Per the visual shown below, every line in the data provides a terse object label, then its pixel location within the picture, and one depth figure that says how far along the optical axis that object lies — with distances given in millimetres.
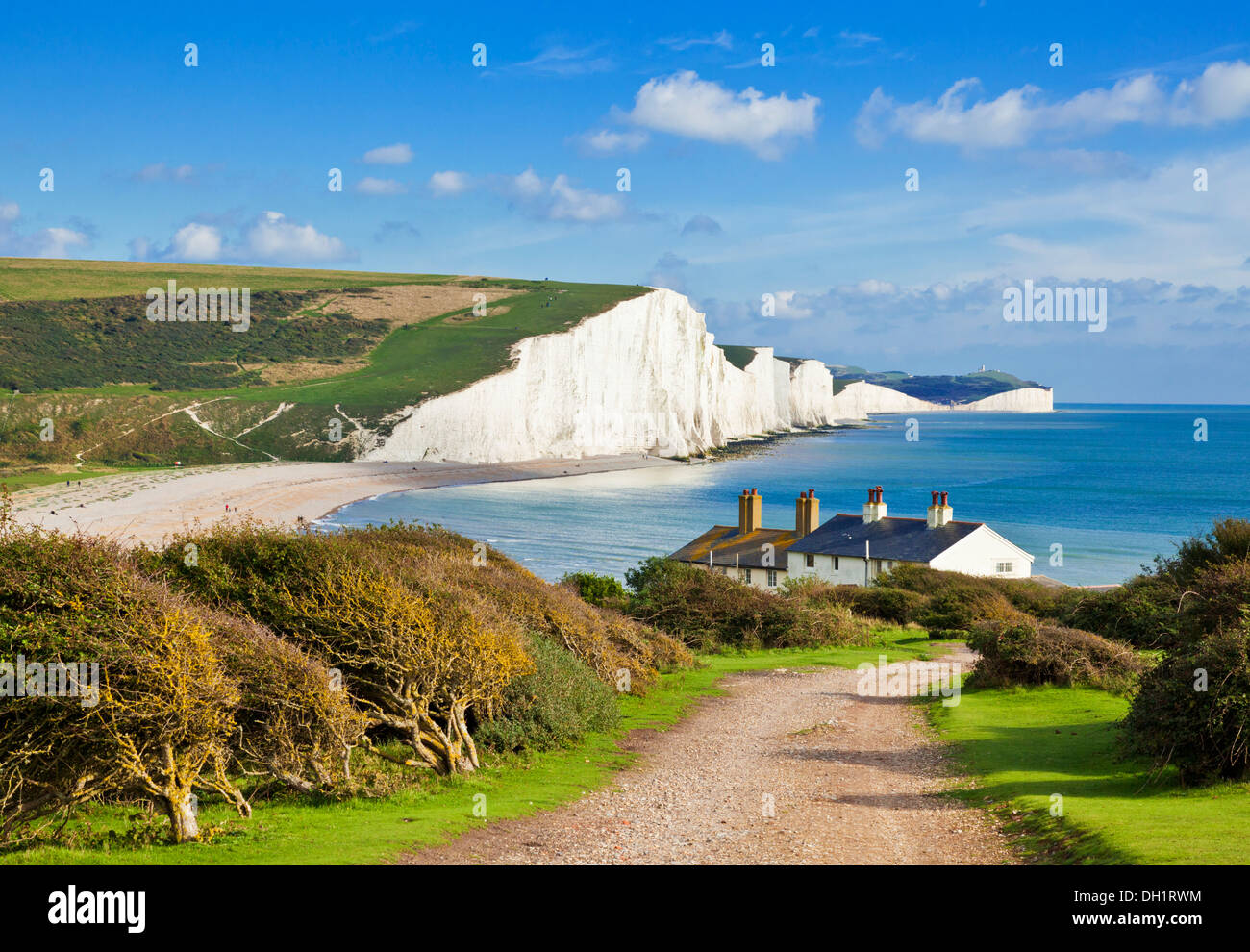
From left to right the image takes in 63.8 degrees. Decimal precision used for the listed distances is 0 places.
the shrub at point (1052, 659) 23562
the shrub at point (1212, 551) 24297
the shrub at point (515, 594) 18984
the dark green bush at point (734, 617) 36688
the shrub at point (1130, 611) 27439
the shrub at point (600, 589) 36906
